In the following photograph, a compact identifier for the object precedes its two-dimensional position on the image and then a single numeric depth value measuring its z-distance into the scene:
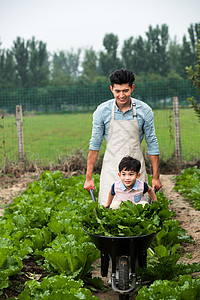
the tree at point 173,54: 52.23
